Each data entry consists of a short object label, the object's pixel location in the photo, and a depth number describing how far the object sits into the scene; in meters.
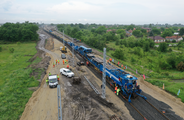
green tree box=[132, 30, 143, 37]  112.22
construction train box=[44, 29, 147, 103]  16.91
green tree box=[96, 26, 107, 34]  118.56
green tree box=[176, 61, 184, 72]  31.94
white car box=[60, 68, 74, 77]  25.27
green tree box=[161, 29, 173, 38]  105.27
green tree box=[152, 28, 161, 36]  130.32
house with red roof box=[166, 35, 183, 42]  87.91
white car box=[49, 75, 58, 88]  20.84
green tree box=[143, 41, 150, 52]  56.31
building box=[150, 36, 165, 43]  84.82
